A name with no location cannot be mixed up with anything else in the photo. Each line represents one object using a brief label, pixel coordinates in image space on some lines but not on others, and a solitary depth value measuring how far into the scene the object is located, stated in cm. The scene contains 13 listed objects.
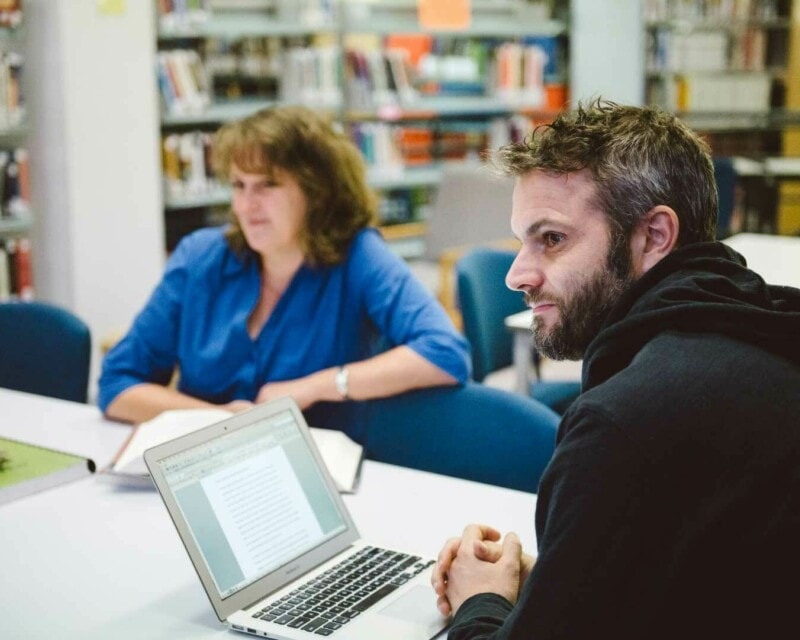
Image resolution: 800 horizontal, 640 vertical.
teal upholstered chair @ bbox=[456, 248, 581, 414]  329
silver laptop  133
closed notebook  179
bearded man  97
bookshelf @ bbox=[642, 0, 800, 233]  732
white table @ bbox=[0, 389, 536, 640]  137
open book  182
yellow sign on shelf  425
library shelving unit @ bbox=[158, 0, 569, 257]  489
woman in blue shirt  235
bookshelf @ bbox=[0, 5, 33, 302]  417
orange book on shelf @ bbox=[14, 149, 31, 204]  429
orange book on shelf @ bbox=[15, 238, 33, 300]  437
